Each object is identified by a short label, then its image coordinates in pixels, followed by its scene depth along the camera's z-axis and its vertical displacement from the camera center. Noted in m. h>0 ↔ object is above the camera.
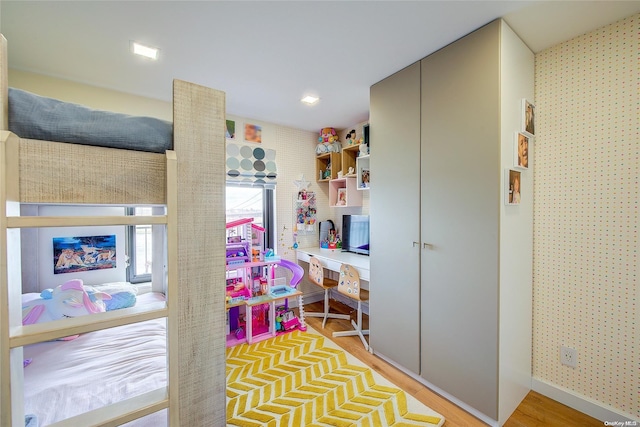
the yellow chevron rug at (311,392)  1.61 -1.31
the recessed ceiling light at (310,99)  2.56 +1.12
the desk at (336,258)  2.58 -0.56
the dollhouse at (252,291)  2.63 -0.90
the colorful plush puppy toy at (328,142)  3.49 +0.93
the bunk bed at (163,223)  0.68 -0.05
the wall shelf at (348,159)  3.25 +0.66
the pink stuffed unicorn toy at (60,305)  1.71 -0.65
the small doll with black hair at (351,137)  3.31 +0.97
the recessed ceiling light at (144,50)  1.75 +1.13
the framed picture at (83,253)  2.28 -0.40
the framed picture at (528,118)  1.67 +0.62
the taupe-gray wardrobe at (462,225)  1.52 -0.11
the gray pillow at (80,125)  0.73 +0.26
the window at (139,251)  2.66 -0.43
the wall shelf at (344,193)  3.24 +0.22
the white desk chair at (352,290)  2.50 -0.80
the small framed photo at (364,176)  2.97 +0.39
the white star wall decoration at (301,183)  3.57 +0.37
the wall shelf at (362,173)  2.93 +0.43
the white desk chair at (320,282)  2.89 -0.84
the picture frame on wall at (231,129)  3.02 +0.96
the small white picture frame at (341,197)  3.40 +0.17
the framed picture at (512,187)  1.53 +0.14
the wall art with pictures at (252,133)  3.18 +0.97
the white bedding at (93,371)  1.17 -0.89
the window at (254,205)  3.20 +0.06
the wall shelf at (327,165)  3.46 +0.64
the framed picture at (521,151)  1.59 +0.38
